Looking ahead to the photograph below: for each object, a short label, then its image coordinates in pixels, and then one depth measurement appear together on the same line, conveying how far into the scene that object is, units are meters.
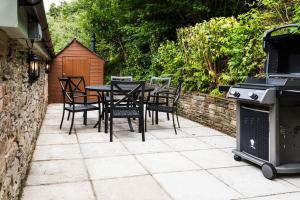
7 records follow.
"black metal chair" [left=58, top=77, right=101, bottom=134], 5.73
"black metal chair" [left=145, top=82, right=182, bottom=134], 5.84
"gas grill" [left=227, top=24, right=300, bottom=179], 3.36
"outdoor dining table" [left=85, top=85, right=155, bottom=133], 5.73
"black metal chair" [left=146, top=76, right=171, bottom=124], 6.76
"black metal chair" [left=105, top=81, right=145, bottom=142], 5.09
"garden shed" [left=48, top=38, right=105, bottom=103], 10.69
